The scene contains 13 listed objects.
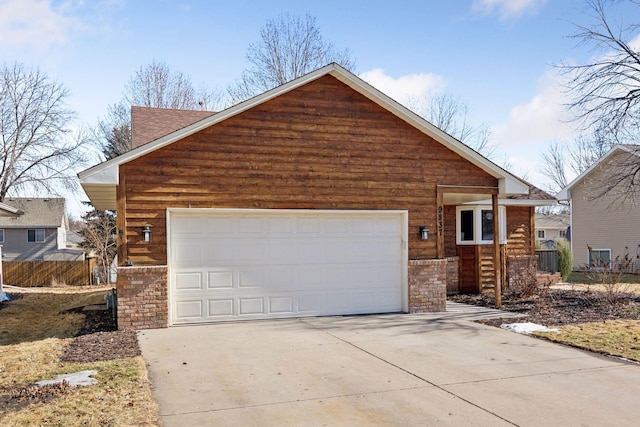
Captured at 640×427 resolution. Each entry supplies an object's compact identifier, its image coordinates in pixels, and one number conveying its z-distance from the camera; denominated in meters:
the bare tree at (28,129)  32.66
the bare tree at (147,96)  34.91
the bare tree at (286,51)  30.73
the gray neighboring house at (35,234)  40.25
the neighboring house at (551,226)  56.16
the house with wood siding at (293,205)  11.05
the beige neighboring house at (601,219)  26.58
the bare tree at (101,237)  26.97
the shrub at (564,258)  22.81
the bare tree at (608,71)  15.73
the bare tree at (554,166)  45.66
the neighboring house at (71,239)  55.98
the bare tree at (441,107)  33.72
